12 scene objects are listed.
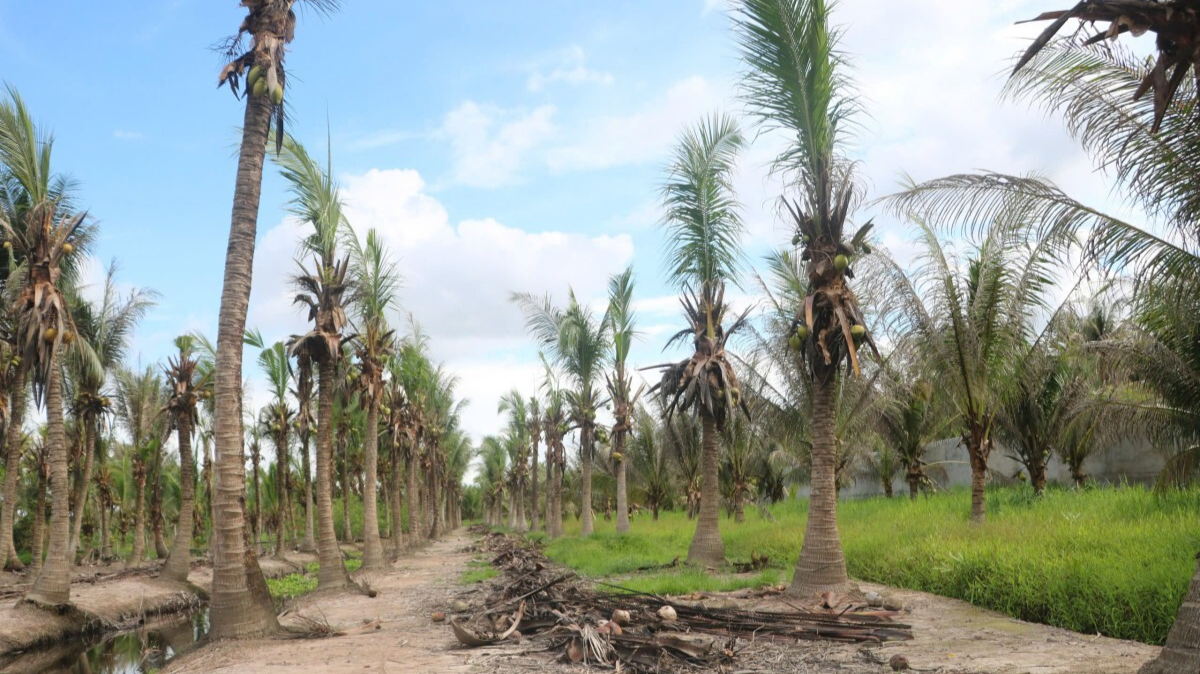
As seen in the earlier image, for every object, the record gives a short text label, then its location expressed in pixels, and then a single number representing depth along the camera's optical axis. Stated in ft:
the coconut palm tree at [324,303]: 49.85
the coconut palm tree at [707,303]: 49.47
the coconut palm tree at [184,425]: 65.21
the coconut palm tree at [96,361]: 69.46
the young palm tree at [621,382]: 77.82
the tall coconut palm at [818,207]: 35.04
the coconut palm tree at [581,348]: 87.92
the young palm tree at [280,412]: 90.38
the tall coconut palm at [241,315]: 30.37
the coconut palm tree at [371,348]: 63.62
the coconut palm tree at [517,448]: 138.00
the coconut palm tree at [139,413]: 85.81
